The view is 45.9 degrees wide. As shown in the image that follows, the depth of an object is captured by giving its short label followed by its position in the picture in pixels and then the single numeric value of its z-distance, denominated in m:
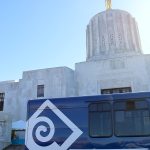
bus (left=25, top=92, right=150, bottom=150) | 5.21
